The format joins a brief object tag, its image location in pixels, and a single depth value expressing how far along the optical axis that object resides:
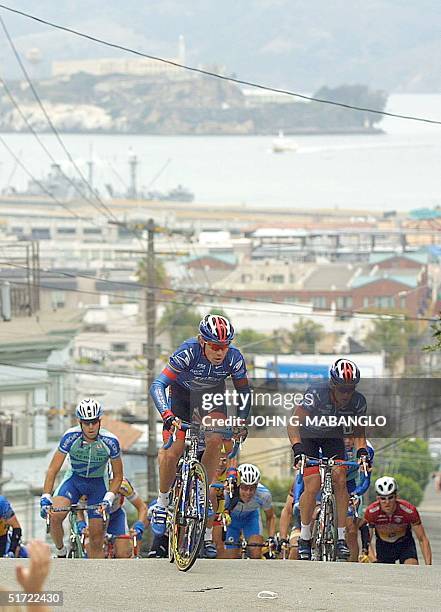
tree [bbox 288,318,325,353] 107.35
